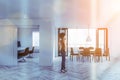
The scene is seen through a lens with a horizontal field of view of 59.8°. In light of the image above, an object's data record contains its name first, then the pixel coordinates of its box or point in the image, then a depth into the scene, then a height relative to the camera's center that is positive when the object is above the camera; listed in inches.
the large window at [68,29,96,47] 332.0 +15.9
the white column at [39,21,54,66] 194.4 +0.0
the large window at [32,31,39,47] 345.4 +11.7
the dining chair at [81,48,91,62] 229.3 -24.6
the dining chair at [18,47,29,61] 231.3 -25.4
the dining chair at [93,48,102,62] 227.9 -22.3
